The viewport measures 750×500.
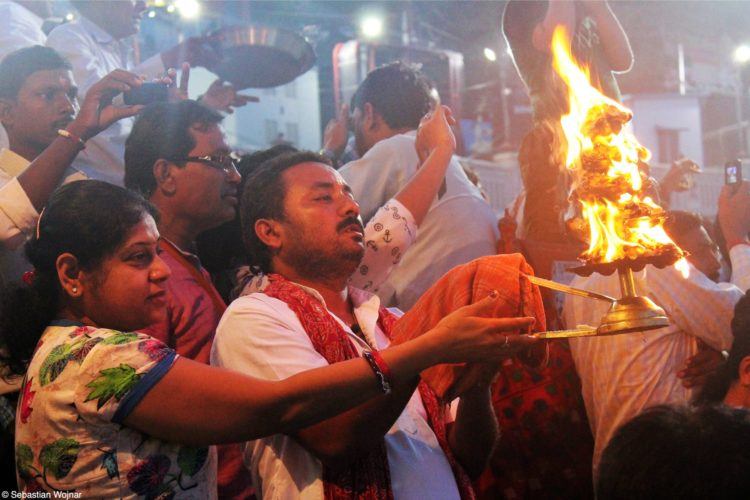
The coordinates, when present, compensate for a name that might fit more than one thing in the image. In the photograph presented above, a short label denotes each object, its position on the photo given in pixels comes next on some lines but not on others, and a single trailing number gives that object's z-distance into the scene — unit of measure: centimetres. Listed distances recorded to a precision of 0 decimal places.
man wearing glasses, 329
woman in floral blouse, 186
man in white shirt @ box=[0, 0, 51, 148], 445
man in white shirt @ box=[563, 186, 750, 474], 321
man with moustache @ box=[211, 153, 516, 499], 214
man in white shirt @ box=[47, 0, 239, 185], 453
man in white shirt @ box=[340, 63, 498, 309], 365
